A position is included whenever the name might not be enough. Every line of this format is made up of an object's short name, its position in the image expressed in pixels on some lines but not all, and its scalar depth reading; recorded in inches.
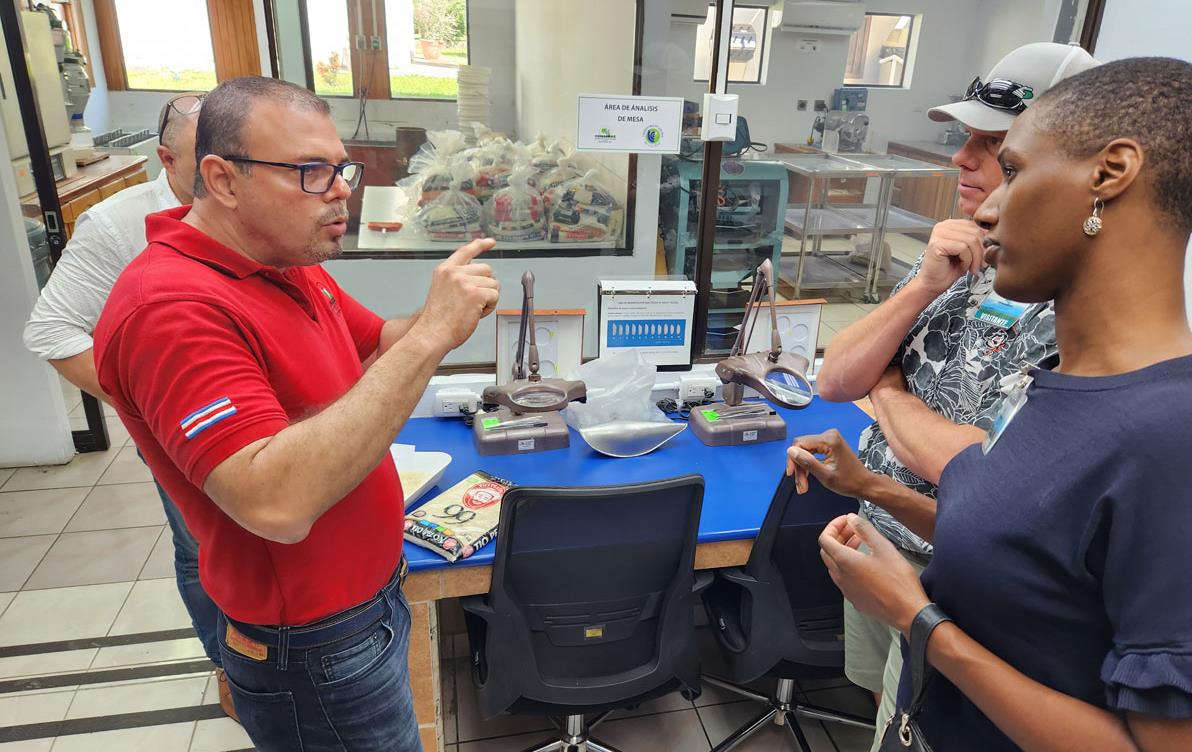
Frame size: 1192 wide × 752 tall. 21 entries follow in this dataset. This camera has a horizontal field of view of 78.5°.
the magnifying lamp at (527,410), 83.3
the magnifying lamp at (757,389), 88.4
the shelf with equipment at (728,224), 106.9
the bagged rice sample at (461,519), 65.5
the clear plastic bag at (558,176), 105.4
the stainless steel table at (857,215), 165.8
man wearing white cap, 48.6
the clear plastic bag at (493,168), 105.3
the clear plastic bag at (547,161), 104.2
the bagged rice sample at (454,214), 105.7
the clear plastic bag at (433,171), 104.4
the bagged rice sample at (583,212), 107.3
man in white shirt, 69.7
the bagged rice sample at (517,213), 107.3
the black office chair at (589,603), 62.1
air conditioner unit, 129.3
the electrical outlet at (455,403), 92.8
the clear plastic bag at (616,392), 90.0
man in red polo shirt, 36.7
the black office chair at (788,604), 69.8
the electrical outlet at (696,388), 99.8
